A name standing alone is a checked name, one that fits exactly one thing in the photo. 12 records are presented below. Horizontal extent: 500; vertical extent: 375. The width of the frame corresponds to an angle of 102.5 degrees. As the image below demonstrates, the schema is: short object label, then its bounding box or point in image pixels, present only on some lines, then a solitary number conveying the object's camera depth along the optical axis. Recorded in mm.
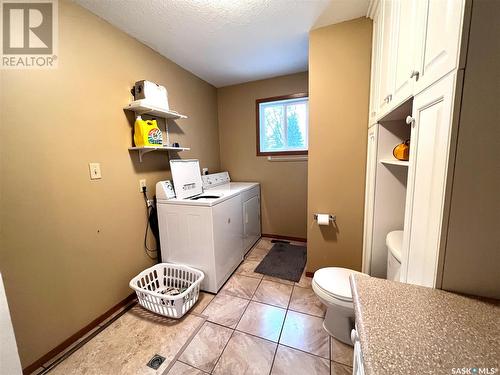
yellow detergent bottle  1742
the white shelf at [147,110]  1668
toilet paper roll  1907
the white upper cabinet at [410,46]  609
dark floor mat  2188
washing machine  1805
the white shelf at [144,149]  1766
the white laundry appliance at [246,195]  2486
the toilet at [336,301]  1296
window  2791
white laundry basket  1569
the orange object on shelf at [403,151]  1271
